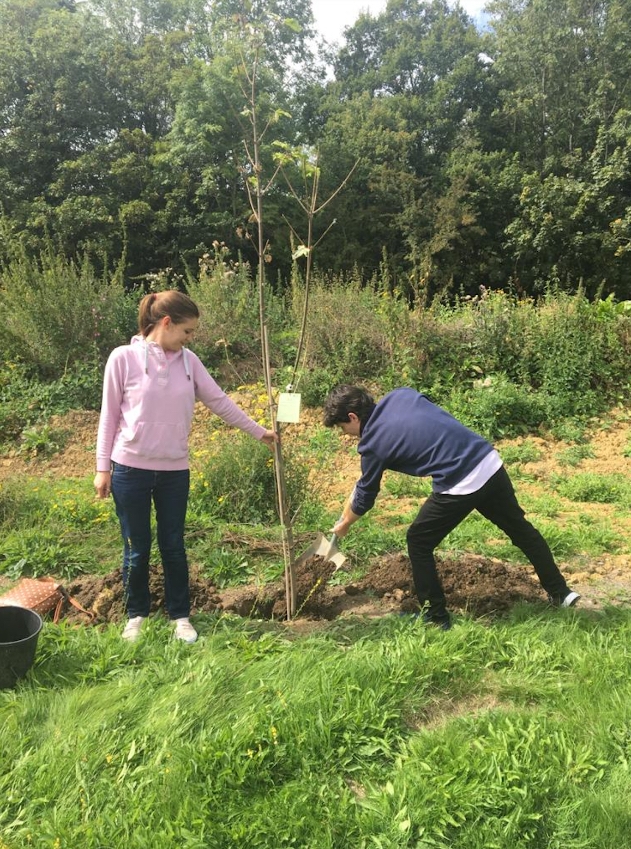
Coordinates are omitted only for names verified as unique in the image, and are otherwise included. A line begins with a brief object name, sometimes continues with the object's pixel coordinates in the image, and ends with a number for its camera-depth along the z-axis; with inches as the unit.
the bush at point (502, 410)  271.6
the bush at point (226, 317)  339.3
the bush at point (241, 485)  176.7
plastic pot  94.1
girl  105.3
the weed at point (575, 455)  243.4
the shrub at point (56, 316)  303.3
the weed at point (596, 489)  204.1
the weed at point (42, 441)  264.7
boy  108.3
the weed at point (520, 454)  244.3
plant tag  112.7
